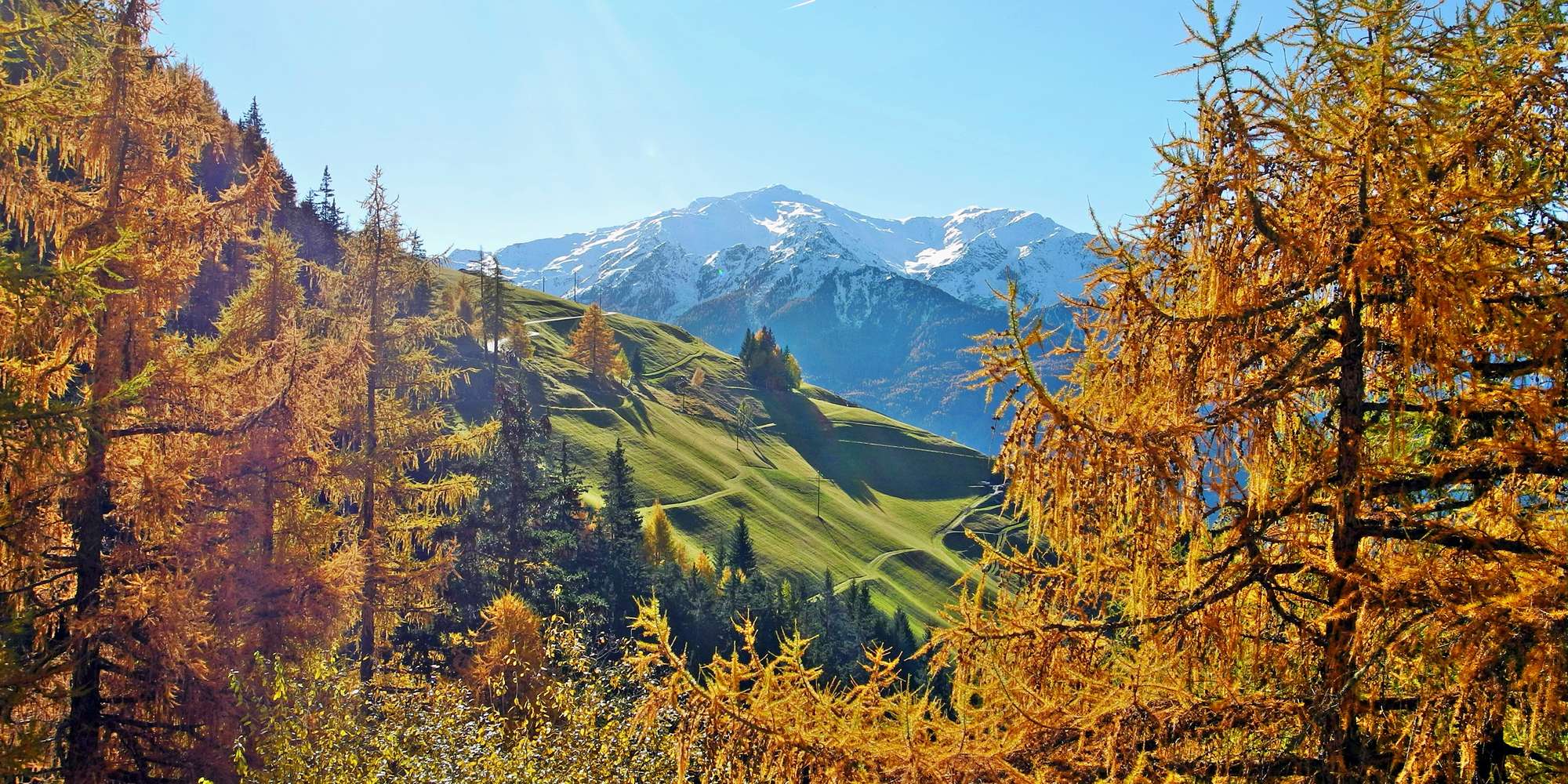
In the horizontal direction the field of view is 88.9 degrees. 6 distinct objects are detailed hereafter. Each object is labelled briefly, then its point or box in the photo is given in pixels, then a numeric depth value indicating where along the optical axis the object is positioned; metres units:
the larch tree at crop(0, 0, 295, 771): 11.39
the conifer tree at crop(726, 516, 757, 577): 88.25
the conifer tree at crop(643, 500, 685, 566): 79.19
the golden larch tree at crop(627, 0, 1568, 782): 4.60
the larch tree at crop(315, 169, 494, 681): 23.09
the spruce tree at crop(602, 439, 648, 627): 61.12
